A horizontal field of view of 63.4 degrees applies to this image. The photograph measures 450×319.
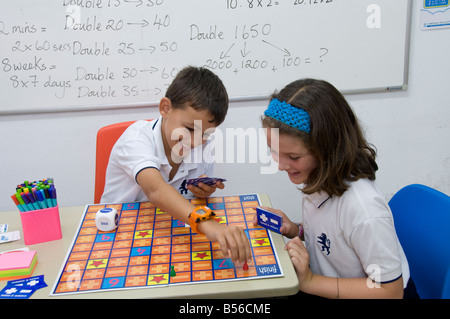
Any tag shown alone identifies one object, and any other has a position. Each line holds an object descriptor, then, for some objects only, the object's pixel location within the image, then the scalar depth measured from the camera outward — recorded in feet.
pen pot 3.19
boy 3.43
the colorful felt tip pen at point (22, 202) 3.09
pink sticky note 2.80
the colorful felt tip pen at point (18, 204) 3.11
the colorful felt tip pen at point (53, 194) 3.17
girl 2.79
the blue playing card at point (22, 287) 2.56
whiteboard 5.67
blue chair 2.94
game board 2.66
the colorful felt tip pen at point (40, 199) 3.13
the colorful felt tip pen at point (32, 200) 3.11
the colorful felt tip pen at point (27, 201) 3.10
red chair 4.75
